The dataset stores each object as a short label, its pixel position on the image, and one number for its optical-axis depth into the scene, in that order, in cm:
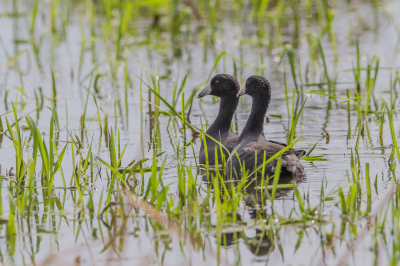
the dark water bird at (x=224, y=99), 1438
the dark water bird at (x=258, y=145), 1132
